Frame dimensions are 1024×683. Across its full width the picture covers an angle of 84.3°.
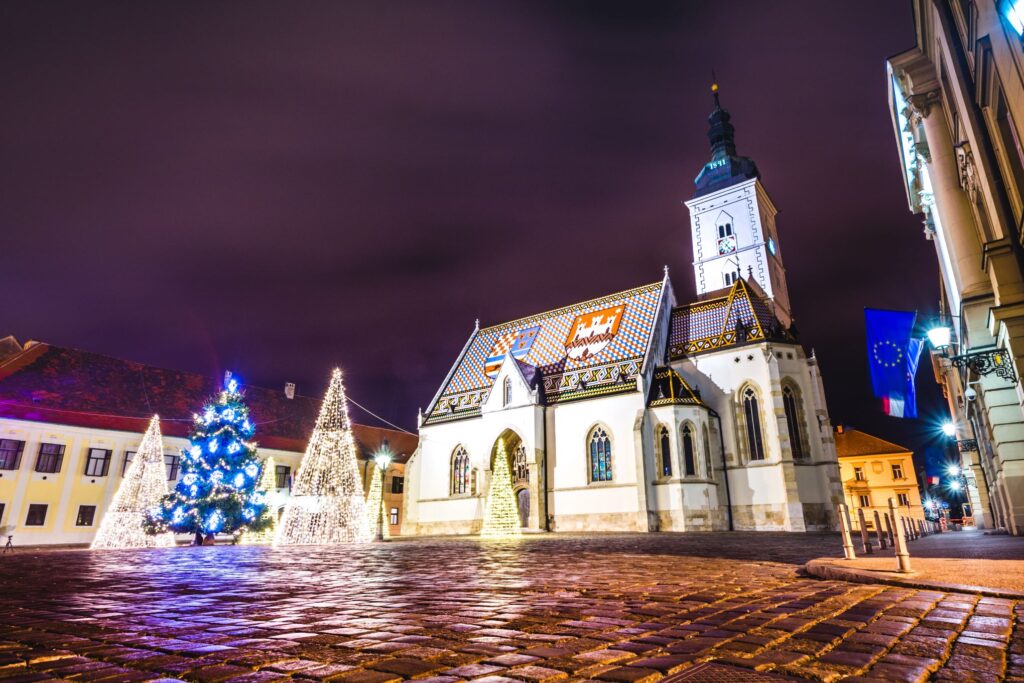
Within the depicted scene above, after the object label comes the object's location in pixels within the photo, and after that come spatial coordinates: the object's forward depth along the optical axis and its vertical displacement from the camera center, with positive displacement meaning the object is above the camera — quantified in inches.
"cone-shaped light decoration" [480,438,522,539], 1065.5 -4.2
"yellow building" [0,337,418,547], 1171.3 +174.1
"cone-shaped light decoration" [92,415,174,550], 955.3 +19.1
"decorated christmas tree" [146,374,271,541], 968.9 +51.1
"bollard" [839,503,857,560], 342.6 -19.7
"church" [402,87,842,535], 1108.5 +172.0
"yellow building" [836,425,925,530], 2201.0 +111.4
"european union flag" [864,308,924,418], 521.3 +131.2
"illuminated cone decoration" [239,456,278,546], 1047.6 +21.8
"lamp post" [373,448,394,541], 1007.1 +42.9
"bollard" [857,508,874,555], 410.2 -25.8
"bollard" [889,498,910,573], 250.2 -21.6
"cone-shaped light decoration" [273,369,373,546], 837.8 +34.2
